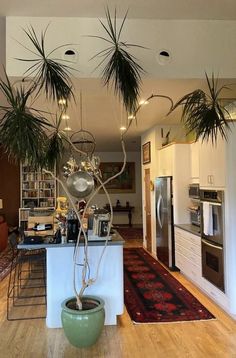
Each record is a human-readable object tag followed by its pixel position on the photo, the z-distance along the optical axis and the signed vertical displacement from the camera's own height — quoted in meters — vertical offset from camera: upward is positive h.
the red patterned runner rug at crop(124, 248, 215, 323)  3.43 -1.39
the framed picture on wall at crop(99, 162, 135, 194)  11.30 +0.48
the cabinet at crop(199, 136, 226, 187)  3.53 +0.32
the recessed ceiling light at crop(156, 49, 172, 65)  3.41 +1.48
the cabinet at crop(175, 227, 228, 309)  3.74 -1.07
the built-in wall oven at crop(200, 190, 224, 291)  3.55 -0.55
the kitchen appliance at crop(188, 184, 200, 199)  4.80 -0.02
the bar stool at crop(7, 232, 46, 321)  3.83 -1.39
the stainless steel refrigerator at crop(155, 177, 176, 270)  5.27 -0.58
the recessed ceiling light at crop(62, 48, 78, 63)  3.31 +1.47
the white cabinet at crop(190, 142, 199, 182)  4.89 +0.47
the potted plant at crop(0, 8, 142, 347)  2.52 +0.50
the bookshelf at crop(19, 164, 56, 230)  9.50 +0.06
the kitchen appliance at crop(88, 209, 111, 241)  3.32 -0.40
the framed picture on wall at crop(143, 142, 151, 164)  6.76 +0.86
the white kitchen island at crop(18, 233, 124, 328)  3.20 -0.90
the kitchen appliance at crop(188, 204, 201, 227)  4.82 -0.39
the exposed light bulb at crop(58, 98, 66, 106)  2.74 +0.83
